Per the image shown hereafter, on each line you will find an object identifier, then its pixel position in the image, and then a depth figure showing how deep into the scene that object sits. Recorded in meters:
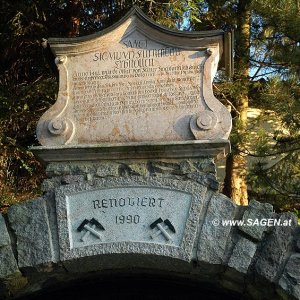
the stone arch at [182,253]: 3.72
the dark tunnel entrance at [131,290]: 4.29
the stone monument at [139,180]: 3.77
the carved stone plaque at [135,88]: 4.09
